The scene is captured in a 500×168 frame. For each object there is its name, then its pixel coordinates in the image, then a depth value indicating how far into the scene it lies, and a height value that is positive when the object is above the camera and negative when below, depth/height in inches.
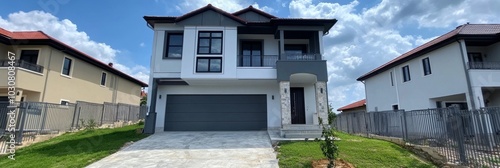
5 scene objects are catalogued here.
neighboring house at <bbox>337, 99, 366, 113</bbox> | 1128.0 +70.8
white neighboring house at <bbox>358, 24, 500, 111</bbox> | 541.6 +123.0
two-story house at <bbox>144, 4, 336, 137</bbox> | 557.9 +111.1
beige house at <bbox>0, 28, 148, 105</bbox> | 568.1 +128.8
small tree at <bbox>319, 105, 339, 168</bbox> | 291.8 -30.8
